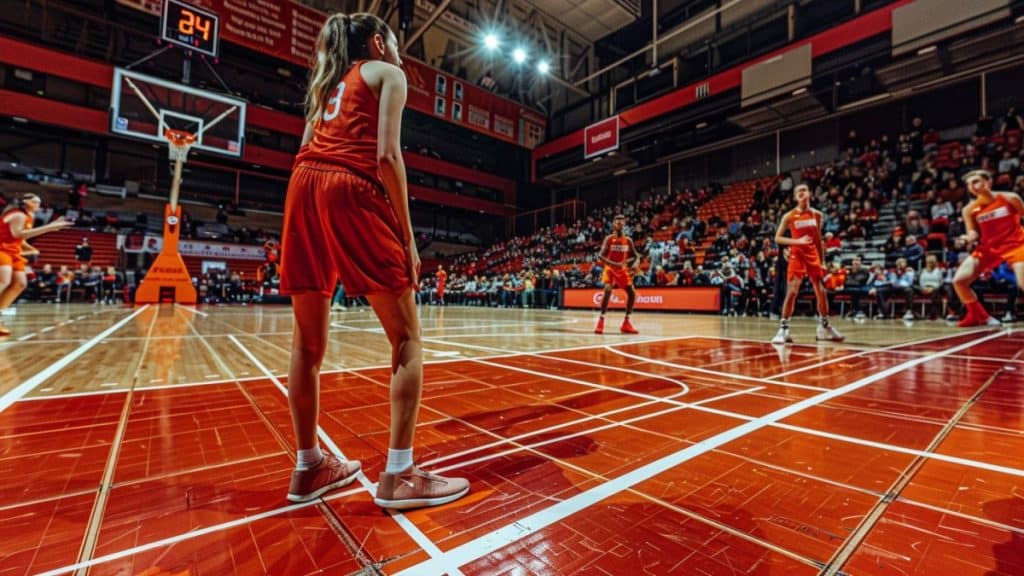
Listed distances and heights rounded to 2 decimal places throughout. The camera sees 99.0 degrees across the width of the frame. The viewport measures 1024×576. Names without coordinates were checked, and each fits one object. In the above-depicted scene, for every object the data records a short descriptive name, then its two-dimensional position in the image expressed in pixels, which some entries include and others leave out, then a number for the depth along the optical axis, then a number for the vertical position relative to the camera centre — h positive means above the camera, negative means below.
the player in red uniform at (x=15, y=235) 5.15 +0.59
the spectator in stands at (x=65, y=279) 15.62 +0.26
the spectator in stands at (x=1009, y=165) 12.27 +4.30
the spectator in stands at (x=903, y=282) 10.04 +0.71
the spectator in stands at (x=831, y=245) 11.09 +1.68
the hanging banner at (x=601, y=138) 19.52 +7.62
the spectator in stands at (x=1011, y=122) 13.84 +6.19
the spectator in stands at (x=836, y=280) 10.78 +0.76
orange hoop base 13.98 +0.42
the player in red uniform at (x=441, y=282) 21.50 +0.80
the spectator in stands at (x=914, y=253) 10.69 +1.48
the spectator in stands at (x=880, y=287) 10.41 +0.60
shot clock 13.76 +8.50
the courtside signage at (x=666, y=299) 12.41 +0.19
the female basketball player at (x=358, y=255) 1.28 +0.12
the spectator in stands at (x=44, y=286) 16.55 -0.02
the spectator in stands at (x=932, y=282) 9.70 +0.72
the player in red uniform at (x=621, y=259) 6.51 +0.67
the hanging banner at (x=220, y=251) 23.33 +2.24
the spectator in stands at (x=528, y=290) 18.94 +0.48
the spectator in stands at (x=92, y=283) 16.98 +0.16
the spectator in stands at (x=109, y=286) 16.83 +0.06
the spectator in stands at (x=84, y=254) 17.42 +1.35
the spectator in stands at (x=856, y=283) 10.86 +0.71
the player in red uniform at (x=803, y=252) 5.11 +0.69
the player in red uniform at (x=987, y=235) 3.79 +0.72
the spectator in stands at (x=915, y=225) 11.49 +2.33
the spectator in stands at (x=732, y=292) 12.17 +0.43
